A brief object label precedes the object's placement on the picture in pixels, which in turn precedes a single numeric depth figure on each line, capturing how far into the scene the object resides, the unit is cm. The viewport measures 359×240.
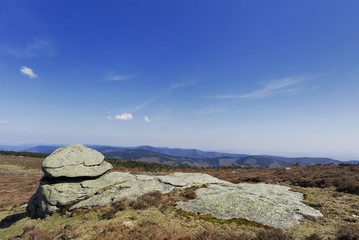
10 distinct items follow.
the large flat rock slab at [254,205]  1051
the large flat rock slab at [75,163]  1781
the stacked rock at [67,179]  1620
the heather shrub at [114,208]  1282
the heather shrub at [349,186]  1568
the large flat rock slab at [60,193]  1595
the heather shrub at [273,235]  787
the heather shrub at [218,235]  823
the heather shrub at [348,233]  765
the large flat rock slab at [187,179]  1923
